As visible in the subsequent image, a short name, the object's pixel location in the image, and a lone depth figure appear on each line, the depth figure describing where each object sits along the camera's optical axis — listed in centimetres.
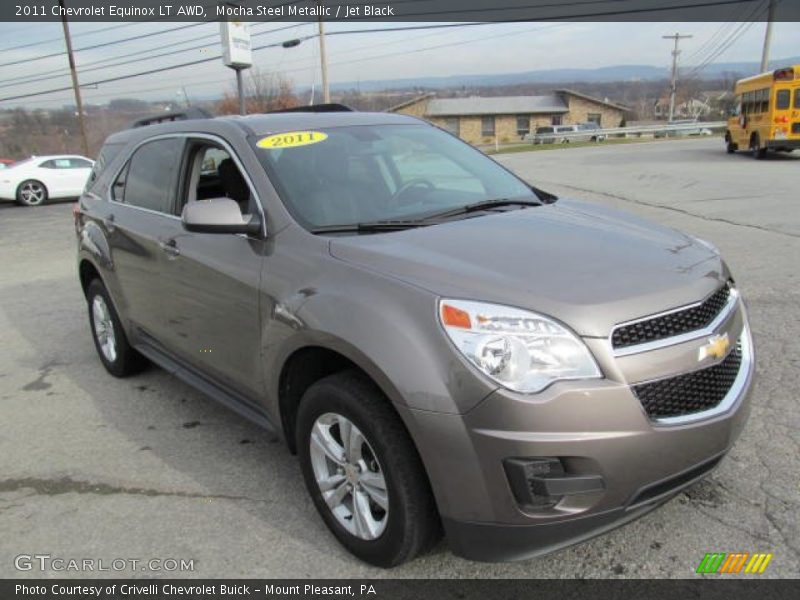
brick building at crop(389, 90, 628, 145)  7544
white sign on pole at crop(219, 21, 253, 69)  1705
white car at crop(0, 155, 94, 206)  1955
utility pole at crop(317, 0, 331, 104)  3200
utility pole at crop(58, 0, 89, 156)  3184
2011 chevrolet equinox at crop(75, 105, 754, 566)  219
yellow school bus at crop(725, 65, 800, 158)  1972
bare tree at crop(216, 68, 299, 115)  6166
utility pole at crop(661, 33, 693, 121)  7122
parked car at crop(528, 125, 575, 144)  4835
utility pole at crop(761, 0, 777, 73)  3447
